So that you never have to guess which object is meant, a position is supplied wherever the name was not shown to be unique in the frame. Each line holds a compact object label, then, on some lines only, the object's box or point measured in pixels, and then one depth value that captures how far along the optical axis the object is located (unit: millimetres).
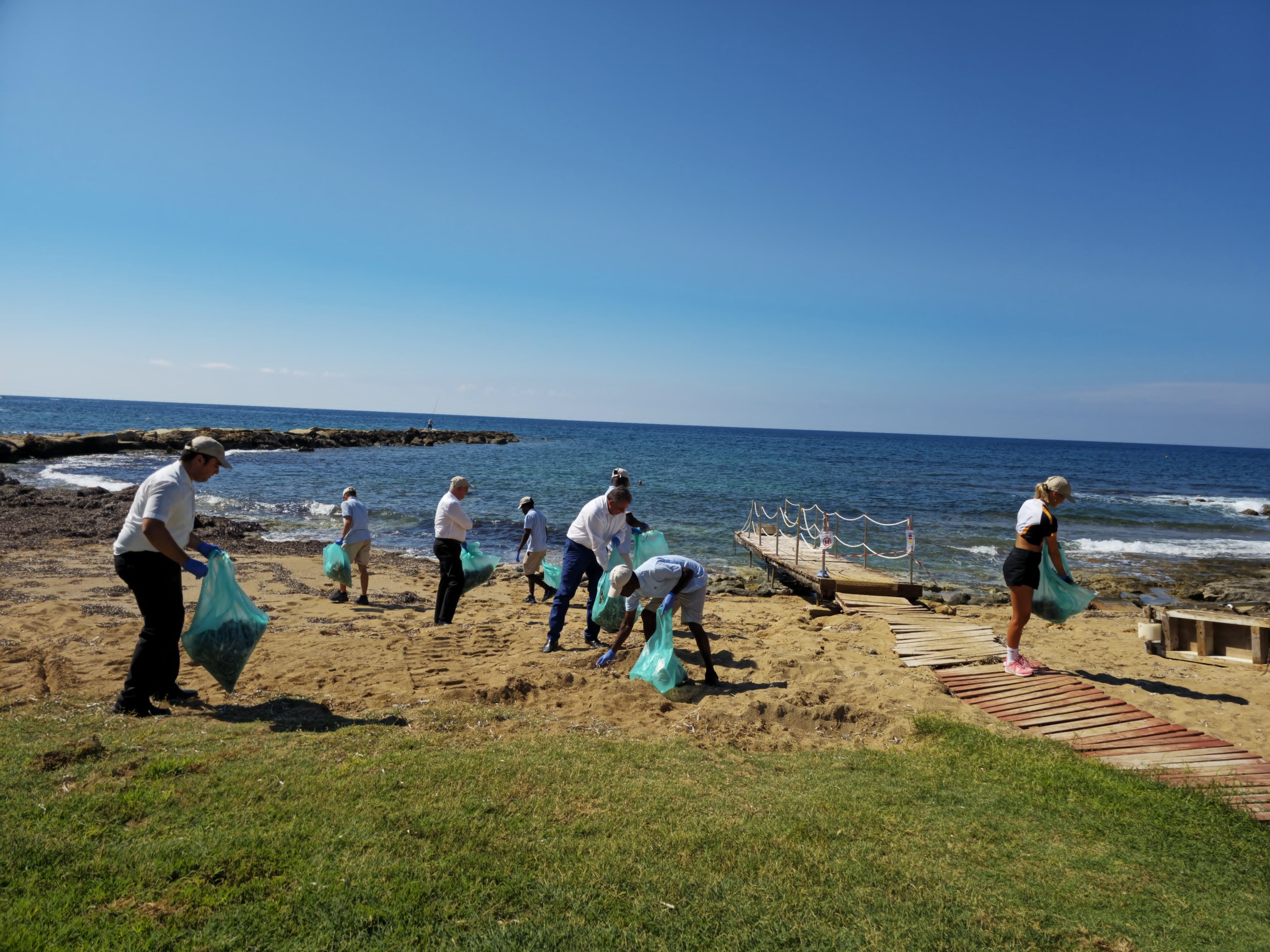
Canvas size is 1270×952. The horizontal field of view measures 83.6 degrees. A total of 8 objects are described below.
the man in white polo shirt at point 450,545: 8977
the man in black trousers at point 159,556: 5098
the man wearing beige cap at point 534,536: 11023
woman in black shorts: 7137
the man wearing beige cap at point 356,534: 10438
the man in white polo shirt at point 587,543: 7770
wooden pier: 12711
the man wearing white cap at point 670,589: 6625
